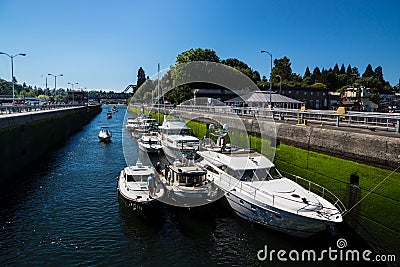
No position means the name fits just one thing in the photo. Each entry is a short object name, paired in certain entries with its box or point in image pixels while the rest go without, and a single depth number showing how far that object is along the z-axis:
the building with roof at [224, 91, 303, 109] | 45.53
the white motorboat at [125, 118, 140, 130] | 59.36
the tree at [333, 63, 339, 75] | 172.02
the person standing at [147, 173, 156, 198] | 18.54
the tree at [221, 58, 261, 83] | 98.98
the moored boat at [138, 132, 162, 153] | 38.66
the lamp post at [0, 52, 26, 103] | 50.89
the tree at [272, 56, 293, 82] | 142.88
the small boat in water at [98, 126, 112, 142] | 48.41
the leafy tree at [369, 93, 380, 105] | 82.12
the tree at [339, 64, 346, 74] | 173.29
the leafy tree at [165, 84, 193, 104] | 78.88
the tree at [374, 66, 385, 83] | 156.46
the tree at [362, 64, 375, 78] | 157.12
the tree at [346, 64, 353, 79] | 165.50
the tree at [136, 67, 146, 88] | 177.41
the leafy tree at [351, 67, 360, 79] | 162.43
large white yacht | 14.58
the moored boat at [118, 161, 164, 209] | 18.05
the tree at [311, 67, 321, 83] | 143.16
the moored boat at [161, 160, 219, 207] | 18.44
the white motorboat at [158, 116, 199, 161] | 34.28
